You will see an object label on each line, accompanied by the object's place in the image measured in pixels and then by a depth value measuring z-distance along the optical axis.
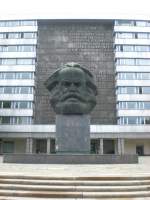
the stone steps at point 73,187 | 10.18
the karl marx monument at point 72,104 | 21.42
